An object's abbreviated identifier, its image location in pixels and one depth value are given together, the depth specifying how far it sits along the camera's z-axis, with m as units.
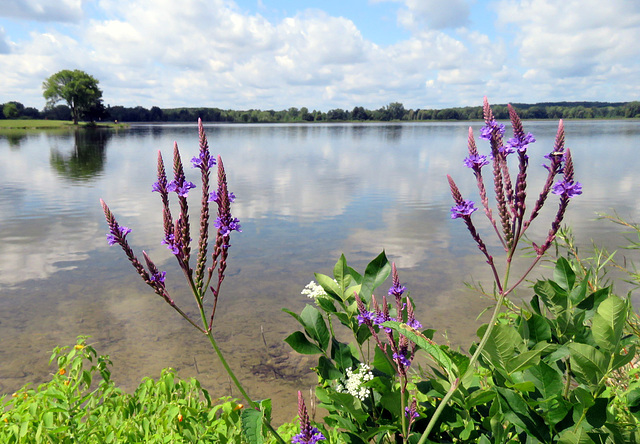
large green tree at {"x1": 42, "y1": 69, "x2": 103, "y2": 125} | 106.50
